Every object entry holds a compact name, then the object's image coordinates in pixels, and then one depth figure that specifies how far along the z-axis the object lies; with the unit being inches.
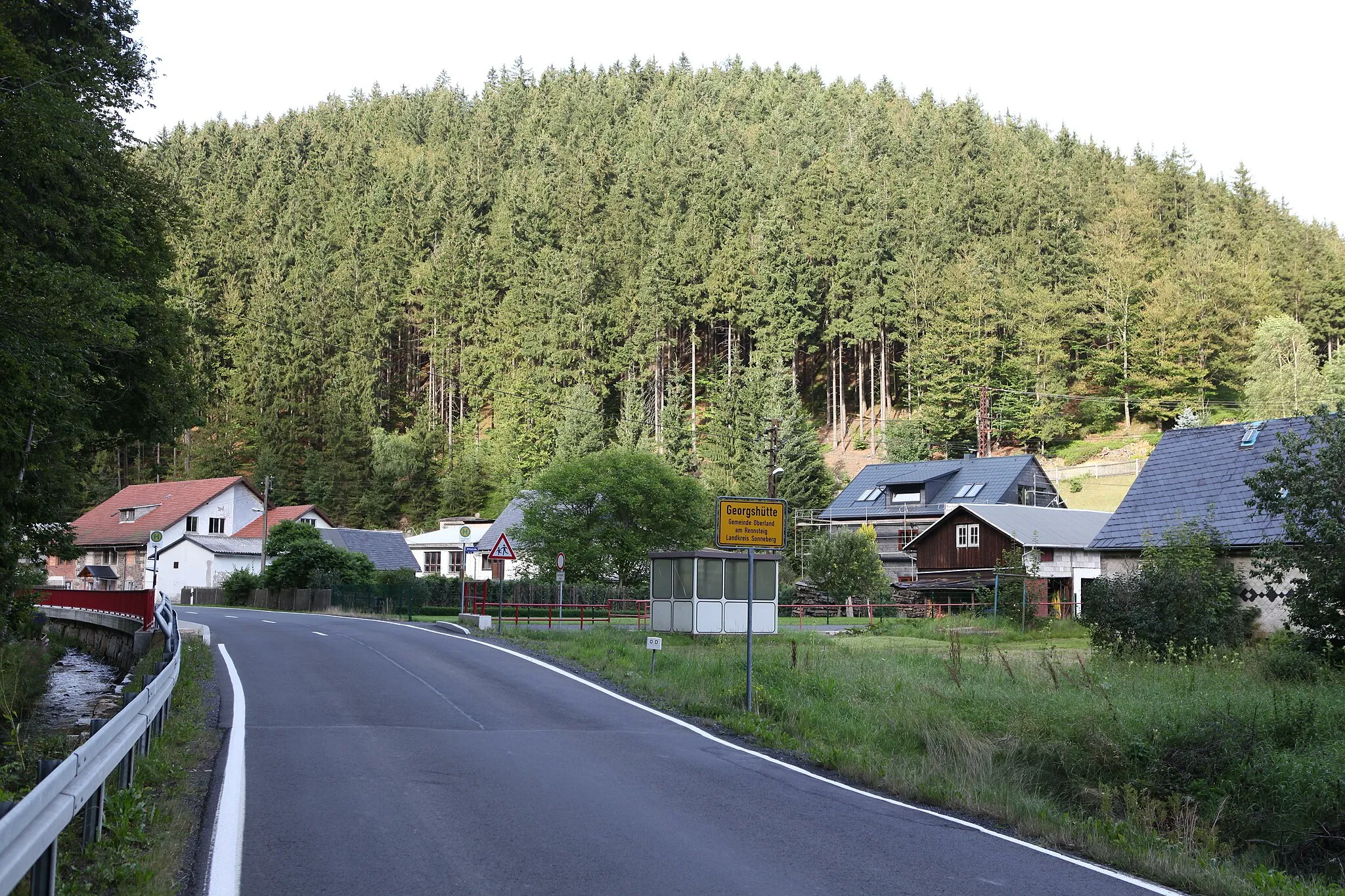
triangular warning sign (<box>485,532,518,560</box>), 1181.7
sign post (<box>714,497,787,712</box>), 657.0
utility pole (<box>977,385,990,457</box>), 2696.9
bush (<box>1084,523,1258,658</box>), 981.2
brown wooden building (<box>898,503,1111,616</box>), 2074.3
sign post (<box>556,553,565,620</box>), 1465.3
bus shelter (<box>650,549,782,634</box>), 1305.4
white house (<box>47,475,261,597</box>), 2859.3
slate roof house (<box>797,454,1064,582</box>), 2593.5
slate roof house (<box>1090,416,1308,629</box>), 1113.4
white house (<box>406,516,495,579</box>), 3018.9
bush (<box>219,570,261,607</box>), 2295.5
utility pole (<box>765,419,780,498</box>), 2202.0
